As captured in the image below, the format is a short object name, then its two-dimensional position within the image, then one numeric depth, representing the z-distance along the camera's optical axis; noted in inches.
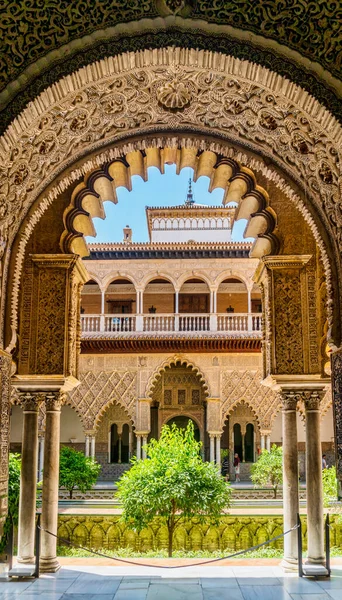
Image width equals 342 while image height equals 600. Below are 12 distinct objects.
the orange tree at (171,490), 385.1
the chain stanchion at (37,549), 285.1
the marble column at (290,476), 304.7
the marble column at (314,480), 296.0
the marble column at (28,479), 294.0
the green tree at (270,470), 624.7
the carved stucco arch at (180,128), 172.6
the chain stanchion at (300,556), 291.9
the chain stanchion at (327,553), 288.1
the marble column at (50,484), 301.9
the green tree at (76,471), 581.3
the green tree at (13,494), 315.4
